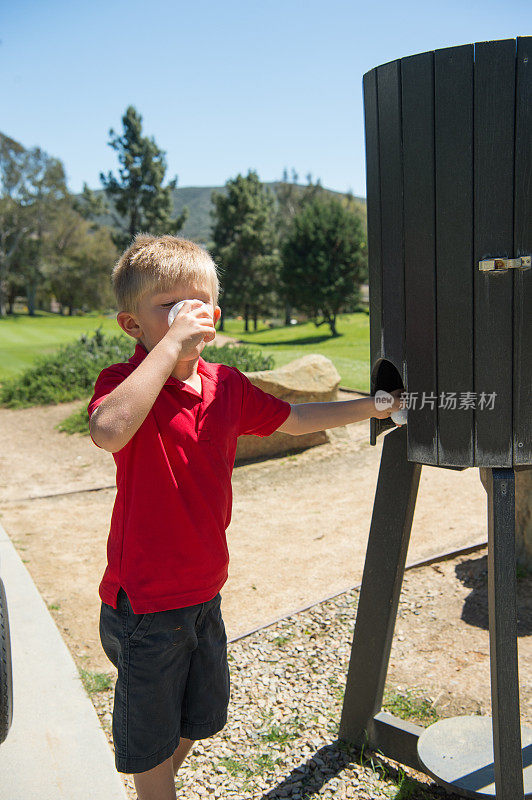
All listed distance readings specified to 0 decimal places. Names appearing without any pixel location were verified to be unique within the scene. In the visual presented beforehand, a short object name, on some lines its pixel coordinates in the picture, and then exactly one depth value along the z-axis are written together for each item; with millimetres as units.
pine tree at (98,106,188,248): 38344
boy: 1617
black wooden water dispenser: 1666
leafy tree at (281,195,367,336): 21938
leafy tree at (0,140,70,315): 46344
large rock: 7023
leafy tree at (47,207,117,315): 48750
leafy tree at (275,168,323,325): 59031
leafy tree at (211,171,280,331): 35219
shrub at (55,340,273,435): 8570
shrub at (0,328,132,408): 10289
